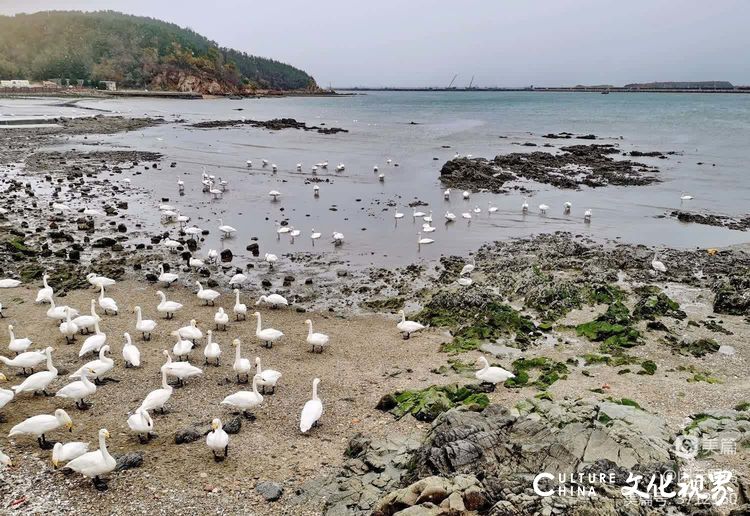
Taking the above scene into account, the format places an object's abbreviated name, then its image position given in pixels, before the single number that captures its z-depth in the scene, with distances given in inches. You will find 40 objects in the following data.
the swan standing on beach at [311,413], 363.6
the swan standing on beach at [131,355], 448.1
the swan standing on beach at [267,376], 415.8
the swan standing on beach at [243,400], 378.3
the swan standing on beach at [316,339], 506.3
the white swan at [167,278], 661.3
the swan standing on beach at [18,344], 450.2
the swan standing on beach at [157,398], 367.0
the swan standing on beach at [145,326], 509.0
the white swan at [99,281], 627.8
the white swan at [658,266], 722.8
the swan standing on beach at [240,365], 435.2
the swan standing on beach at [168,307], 565.6
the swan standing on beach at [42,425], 324.2
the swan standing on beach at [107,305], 568.7
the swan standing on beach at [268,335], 512.4
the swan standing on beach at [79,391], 377.4
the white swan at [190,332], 494.3
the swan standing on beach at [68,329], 499.2
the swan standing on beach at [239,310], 575.8
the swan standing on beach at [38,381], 385.4
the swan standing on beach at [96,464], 291.7
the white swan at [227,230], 879.2
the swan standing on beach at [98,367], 401.5
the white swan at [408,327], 542.3
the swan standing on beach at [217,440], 323.0
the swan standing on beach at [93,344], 458.3
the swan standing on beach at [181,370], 414.9
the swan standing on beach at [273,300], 616.1
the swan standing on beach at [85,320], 506.3
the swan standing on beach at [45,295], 581.9
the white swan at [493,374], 426.3
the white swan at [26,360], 421.4
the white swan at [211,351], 460.4
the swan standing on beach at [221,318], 543.2
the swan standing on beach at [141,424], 341.4
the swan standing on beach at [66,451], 301.3
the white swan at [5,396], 354.3
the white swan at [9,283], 615.0
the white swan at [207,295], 609.6
